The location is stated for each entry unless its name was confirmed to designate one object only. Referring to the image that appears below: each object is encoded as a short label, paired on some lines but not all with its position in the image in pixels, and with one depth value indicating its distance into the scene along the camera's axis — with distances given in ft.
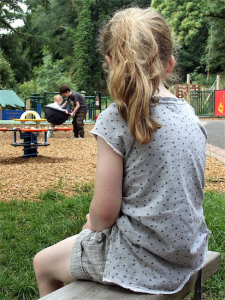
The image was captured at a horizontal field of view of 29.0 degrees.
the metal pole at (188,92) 76.20
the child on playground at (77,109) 37.40
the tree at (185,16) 115.24
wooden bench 4.32
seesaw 24.36
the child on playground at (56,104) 37.64
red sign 71.31
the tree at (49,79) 105.70
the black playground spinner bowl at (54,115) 35.86
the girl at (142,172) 4.18
